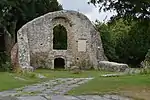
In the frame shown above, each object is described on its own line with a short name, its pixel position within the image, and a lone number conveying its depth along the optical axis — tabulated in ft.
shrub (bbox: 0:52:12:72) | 76.43
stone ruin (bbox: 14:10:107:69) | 86.98
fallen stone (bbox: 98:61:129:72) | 75.47
